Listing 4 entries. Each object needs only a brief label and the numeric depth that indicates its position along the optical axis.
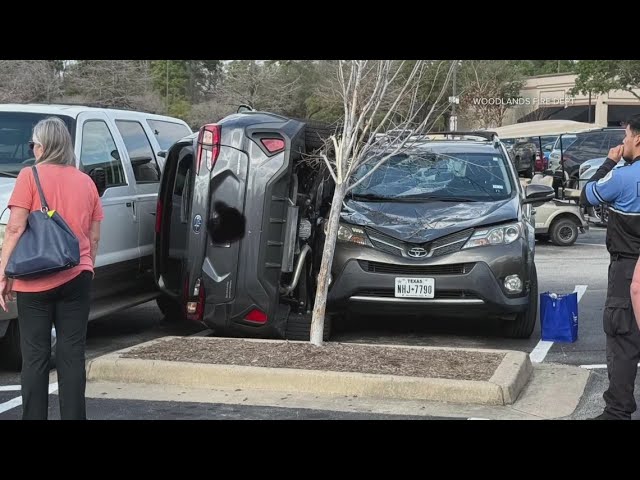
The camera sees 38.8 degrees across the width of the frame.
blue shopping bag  8.26
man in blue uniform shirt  5.54
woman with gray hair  4.96
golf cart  17.03
